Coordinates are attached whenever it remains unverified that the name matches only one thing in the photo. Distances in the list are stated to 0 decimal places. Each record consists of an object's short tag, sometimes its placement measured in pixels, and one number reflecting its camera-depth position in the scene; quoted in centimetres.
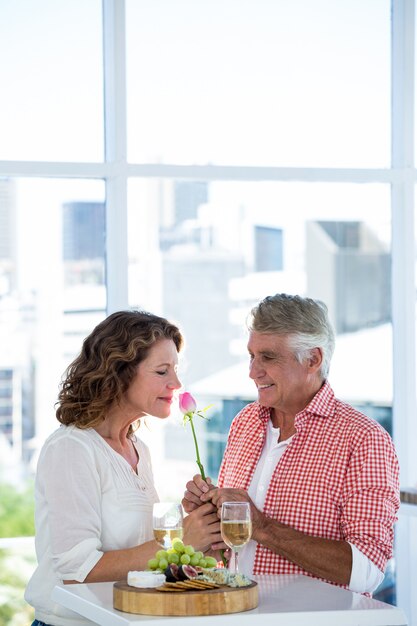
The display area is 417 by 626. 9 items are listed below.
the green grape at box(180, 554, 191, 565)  261
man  301
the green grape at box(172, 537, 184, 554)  263
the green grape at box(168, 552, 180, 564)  261
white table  244
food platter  245
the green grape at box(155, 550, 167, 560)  262
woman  289
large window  439
